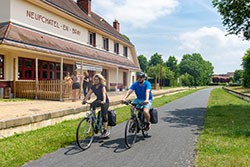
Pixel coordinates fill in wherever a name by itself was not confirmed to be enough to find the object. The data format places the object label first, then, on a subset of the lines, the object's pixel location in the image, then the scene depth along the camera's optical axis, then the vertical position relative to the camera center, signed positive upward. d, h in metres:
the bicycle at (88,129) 4.66 -1.08
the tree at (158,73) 49.16 +2.92
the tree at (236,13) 9.85 +3.51
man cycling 5.41 -0.20
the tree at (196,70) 81.38 +5.65
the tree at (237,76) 76.72 +3.13
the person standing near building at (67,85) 11.39 -0.03
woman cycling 5.29 -0.25
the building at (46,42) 11.52 +2.84
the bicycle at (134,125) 4.91 -1.03
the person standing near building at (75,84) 10.88 +0.02
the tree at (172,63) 84.98 +9.30
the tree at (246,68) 30.88 +2.52
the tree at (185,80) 62.32 +1.30
